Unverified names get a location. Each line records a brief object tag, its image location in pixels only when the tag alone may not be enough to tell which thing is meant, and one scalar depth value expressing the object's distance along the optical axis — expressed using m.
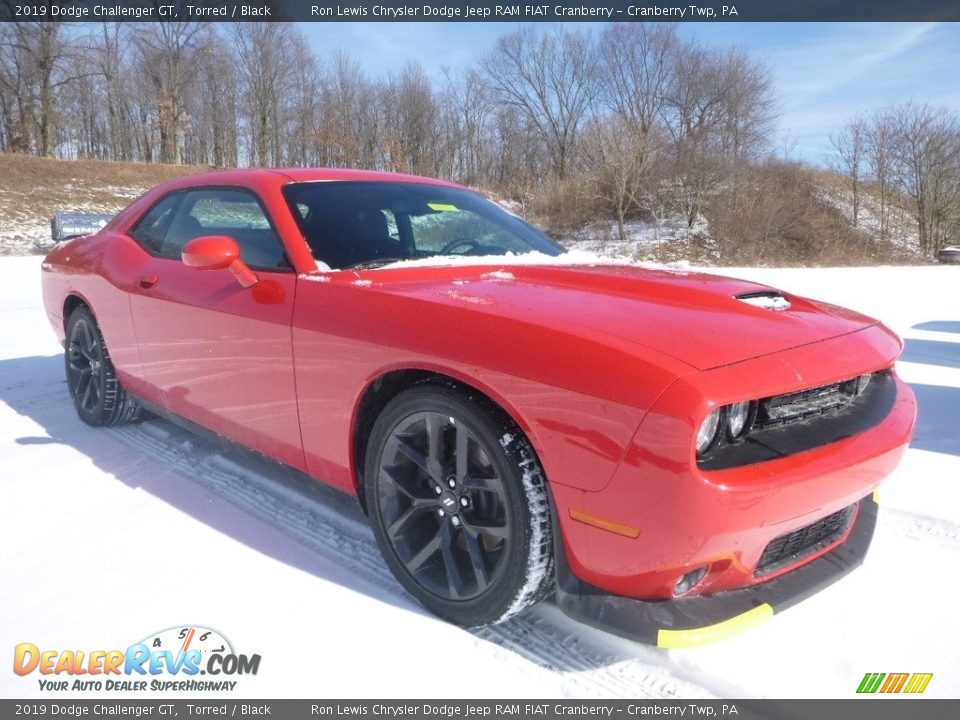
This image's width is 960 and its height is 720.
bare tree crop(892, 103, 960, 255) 27.70
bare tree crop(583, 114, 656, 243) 26.81
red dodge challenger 1.55
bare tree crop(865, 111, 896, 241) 29.39
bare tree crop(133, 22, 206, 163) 38.09
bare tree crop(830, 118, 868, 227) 30.19
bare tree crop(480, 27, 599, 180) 35.09
